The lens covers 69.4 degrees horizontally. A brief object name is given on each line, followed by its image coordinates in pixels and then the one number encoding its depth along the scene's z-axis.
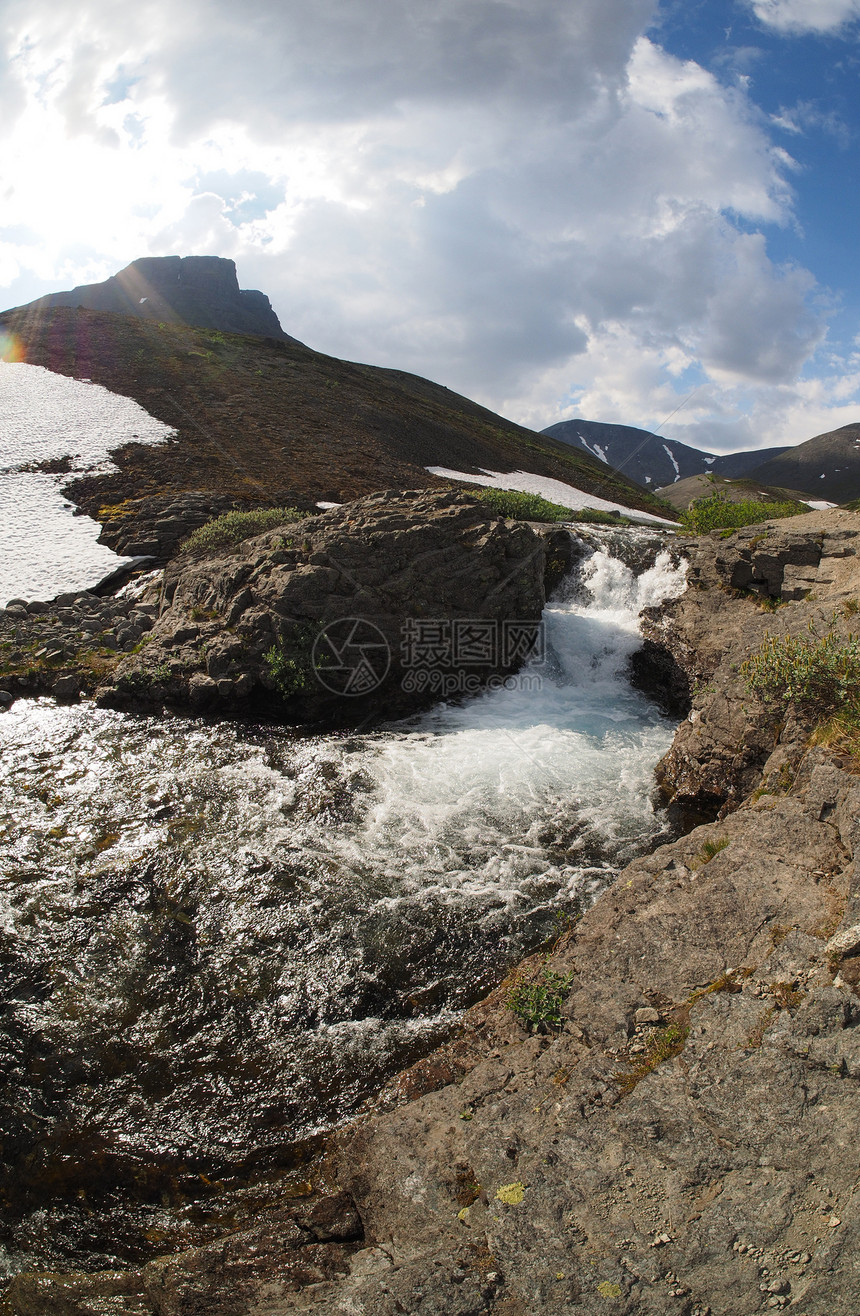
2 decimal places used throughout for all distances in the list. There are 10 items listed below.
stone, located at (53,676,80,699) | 14.04
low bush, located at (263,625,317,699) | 13.75
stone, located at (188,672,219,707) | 13.63
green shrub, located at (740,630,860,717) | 7.84
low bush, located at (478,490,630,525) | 26.27
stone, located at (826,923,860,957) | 4.10
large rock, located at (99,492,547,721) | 13.92
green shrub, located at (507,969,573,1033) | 5.32
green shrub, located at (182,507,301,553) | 18.73
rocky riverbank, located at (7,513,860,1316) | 3.04
